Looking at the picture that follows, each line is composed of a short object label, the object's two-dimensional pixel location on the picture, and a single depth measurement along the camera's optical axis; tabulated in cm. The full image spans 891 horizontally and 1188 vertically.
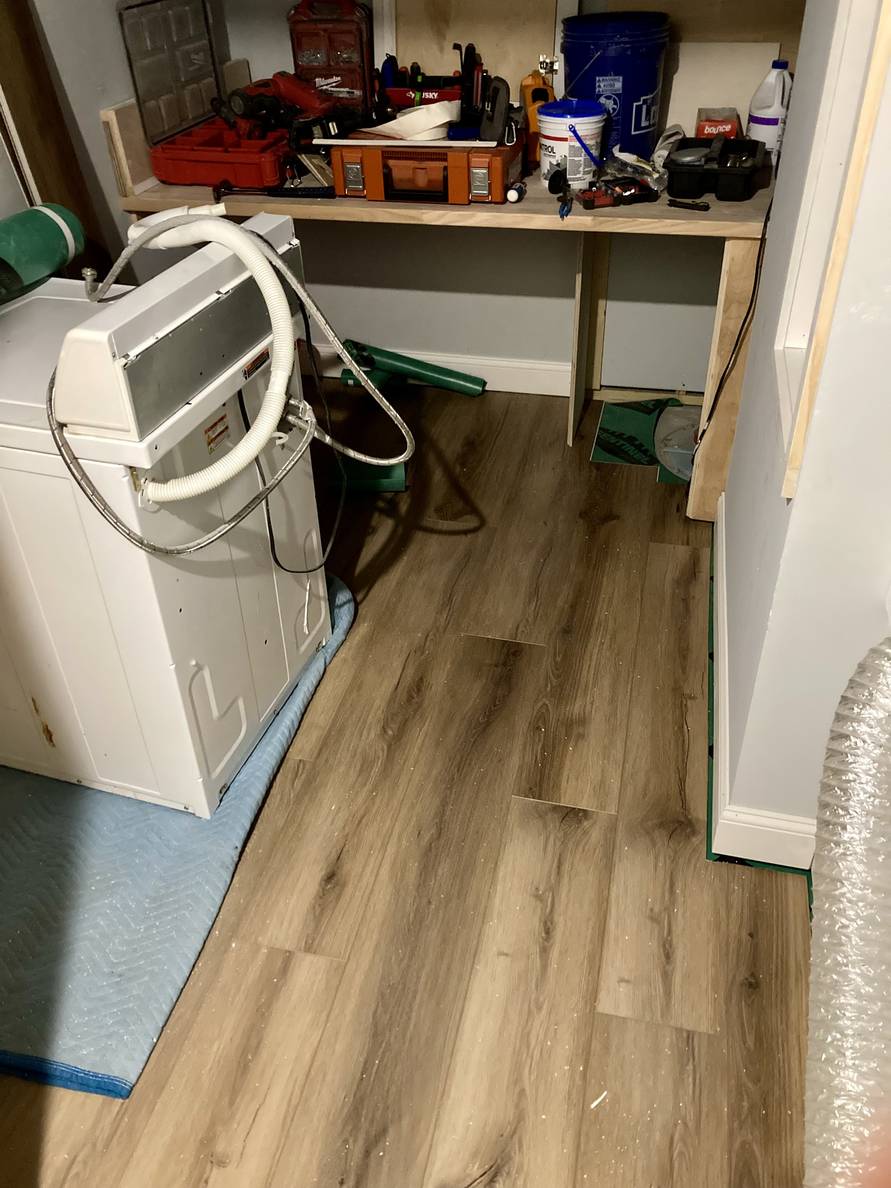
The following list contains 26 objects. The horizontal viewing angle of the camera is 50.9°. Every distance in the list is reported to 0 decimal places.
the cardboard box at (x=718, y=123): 217
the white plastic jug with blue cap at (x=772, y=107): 206
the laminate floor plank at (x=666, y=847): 138
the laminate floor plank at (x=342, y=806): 149
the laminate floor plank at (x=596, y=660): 170
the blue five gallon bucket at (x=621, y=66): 204
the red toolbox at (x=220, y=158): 212
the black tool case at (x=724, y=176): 197
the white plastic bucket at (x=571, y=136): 201
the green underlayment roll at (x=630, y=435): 257
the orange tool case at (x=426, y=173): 201
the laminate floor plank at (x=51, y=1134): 120
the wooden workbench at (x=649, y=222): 193
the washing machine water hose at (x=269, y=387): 124
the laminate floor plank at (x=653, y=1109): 118
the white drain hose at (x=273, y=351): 128
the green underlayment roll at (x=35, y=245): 149
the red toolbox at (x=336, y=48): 223
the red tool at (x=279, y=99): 223
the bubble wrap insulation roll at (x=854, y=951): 90
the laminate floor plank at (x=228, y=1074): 121
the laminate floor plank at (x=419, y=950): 122
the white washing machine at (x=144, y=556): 121
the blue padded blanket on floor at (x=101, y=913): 132
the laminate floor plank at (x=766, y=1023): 119
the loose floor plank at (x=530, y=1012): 121
